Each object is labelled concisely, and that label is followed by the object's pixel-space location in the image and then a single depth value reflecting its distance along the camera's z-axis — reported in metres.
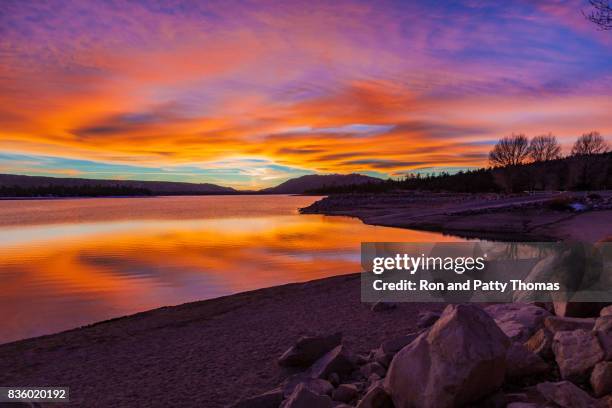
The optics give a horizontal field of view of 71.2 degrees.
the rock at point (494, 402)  4.27
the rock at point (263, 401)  5.46
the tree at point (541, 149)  98.19
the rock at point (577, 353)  4.44
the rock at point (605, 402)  3.90
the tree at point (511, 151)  96.12
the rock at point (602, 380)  4.07
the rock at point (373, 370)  5.98
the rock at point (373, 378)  5.71
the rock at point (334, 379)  6.09
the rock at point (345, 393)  5.39
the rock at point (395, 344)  6.29
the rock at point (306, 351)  7.07
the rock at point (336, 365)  6.29
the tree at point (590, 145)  109.44
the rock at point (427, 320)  8.55
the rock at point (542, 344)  5.04
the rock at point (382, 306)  10.30
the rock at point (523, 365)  4.76
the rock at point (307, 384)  5.65
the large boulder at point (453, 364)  4.19
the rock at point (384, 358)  6.17
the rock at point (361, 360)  6.67
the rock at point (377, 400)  4.73
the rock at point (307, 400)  4.82
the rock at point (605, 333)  4.39
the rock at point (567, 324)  5.26
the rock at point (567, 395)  3.94
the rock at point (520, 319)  5.78
